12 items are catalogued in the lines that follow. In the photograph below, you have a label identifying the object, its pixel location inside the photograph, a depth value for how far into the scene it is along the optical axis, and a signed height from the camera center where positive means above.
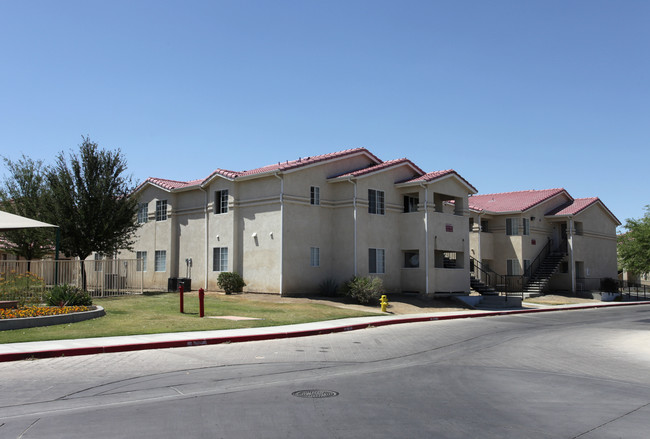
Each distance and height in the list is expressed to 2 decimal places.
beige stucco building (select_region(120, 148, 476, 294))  27.98 +1.50
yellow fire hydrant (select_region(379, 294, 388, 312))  24.08 -2.00
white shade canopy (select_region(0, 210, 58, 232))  20.30 +1.26
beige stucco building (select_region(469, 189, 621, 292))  41.12 +1.16
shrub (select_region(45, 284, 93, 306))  18.12 -1.28
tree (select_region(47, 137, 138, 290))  28.34 +2.73
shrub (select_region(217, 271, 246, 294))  28.28 -1.28
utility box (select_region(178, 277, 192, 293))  31.12 -1.45
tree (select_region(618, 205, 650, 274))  52.25 +0.57
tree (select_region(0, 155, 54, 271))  30.94 +2.83
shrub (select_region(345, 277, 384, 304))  26.25 -1.57
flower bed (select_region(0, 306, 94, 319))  15.73 -1.55
